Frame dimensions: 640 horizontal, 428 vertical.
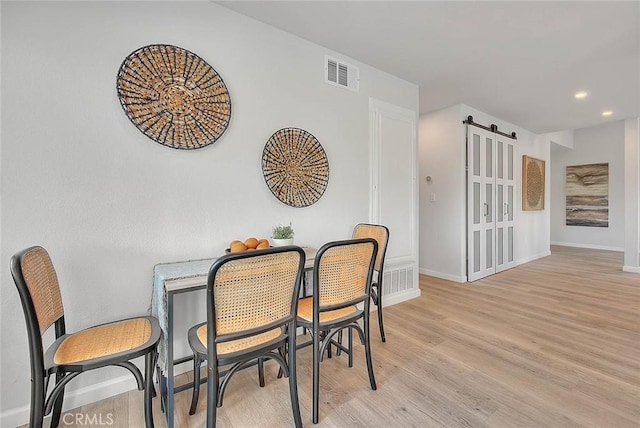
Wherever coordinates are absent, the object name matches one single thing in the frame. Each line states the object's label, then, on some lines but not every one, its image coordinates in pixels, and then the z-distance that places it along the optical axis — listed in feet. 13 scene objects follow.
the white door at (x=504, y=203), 15.63
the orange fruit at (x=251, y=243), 6.35
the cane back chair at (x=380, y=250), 7.73
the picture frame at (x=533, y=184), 17.53
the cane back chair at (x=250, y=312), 3.85
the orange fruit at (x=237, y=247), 6.13
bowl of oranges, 6.15
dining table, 4.65
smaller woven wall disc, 7.56
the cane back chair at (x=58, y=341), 3.72
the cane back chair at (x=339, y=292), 4.92
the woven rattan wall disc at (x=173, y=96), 5.77
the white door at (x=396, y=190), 10.04
